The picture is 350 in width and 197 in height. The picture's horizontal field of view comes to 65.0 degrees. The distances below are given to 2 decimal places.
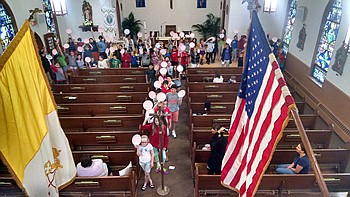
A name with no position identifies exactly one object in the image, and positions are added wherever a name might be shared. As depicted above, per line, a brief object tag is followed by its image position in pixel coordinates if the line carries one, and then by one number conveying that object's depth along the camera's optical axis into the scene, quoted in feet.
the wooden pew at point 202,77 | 32.89
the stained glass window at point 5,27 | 31.83
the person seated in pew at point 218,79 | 30.53
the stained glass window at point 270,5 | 44.86
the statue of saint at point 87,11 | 51.49
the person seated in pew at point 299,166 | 16.69
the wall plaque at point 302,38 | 33.37
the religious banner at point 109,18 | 51.06
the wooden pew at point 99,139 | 20.86
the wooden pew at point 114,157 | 18.71
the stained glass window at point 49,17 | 44.39
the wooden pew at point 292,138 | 21.13
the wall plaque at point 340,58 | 24.72
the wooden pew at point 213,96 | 27.35
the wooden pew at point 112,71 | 34.30
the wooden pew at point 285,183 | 15.94
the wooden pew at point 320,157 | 19.04
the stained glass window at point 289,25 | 38.61
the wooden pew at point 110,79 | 32.35
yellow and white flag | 8.36
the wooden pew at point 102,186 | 16.17
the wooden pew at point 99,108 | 25.22
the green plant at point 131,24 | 56.59
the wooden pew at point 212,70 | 34.65
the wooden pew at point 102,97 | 27.35
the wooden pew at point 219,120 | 22.82
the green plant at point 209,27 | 56.59
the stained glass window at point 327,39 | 27.19
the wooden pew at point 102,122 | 22.87
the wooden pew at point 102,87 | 29.66
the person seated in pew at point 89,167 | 16.52
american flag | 7.90
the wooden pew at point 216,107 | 25.27
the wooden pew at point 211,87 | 29.40
